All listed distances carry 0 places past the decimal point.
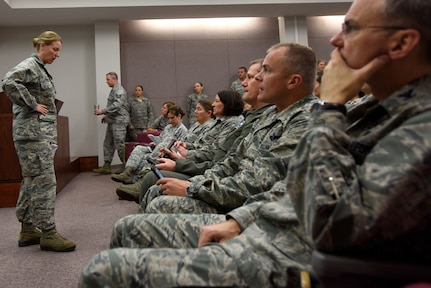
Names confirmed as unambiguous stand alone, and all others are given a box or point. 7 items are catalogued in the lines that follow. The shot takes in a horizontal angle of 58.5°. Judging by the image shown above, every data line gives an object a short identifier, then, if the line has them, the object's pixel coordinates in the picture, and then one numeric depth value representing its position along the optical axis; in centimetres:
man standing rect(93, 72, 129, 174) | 608
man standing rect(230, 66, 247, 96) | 698
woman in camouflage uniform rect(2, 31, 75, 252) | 242
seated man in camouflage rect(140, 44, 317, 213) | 135
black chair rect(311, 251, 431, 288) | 62
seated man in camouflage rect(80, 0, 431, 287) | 64
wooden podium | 373
